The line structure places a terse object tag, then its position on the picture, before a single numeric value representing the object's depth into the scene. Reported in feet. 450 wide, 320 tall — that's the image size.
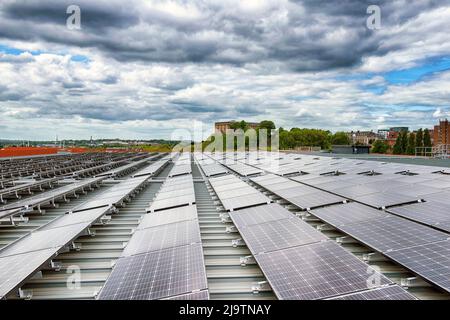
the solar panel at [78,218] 35.17
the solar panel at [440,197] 41.45
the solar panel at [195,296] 17.01
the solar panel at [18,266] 19.03
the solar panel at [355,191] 49.32
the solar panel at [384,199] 41.27
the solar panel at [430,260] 19.51
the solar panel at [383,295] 16.42
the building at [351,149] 215.74
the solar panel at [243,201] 43.42
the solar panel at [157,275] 18.49
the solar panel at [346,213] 33.79
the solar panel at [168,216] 35.79
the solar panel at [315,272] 18.15
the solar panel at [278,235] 26.66
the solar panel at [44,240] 26.20
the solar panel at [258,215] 34.96
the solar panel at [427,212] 31.91
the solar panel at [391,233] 25.71
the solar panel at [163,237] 27.04
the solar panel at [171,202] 44.75
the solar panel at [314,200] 43.00
